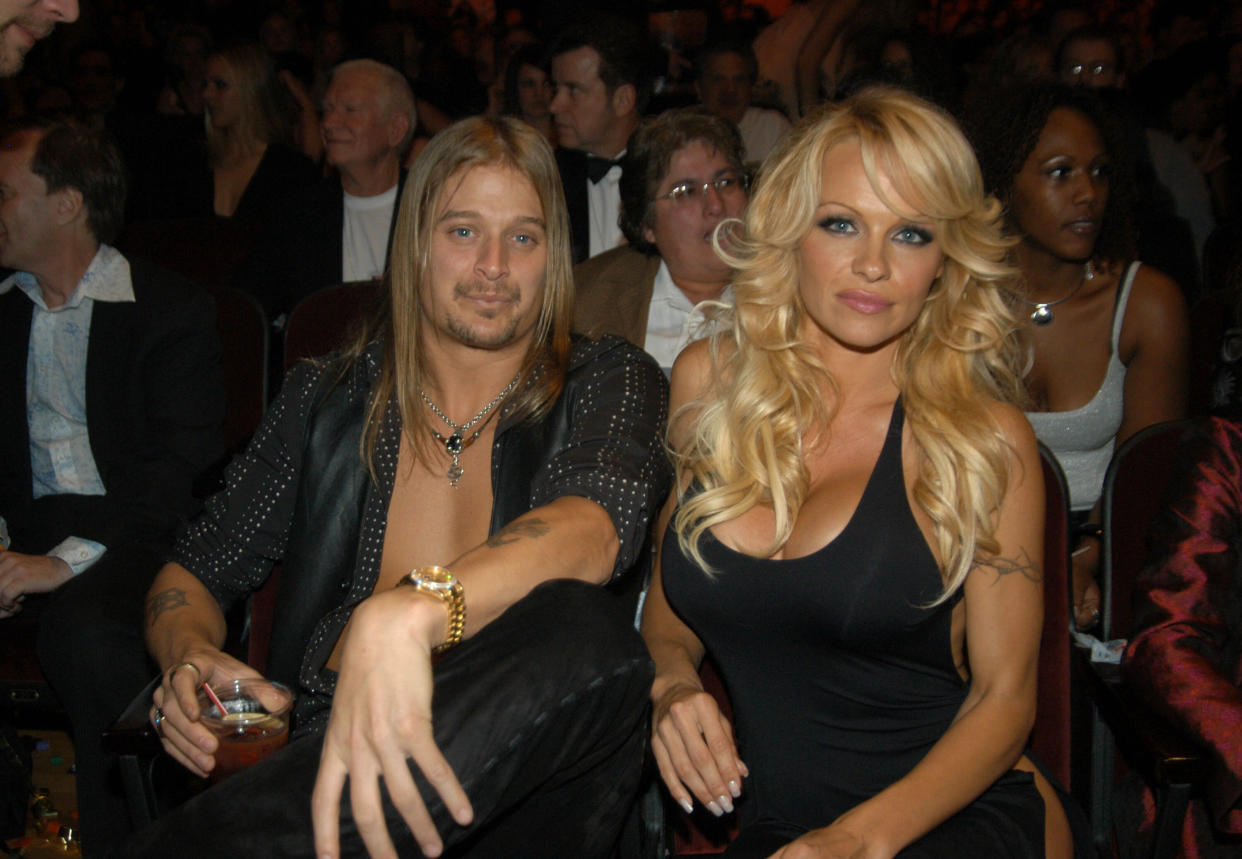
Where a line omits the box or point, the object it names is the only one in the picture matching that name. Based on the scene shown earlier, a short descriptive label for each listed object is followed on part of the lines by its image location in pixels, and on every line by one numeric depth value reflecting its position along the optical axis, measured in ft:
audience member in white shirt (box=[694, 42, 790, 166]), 15.51
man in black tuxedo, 12.37
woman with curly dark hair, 8.15
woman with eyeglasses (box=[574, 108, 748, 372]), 9.37
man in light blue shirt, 8.03
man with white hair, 11.98
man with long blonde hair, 3.64
